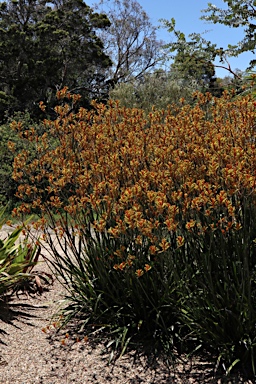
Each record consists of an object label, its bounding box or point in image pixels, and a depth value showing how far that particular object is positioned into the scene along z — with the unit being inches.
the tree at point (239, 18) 294.5
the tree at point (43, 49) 999.0
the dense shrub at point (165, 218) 135.7
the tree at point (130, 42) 1171.3
